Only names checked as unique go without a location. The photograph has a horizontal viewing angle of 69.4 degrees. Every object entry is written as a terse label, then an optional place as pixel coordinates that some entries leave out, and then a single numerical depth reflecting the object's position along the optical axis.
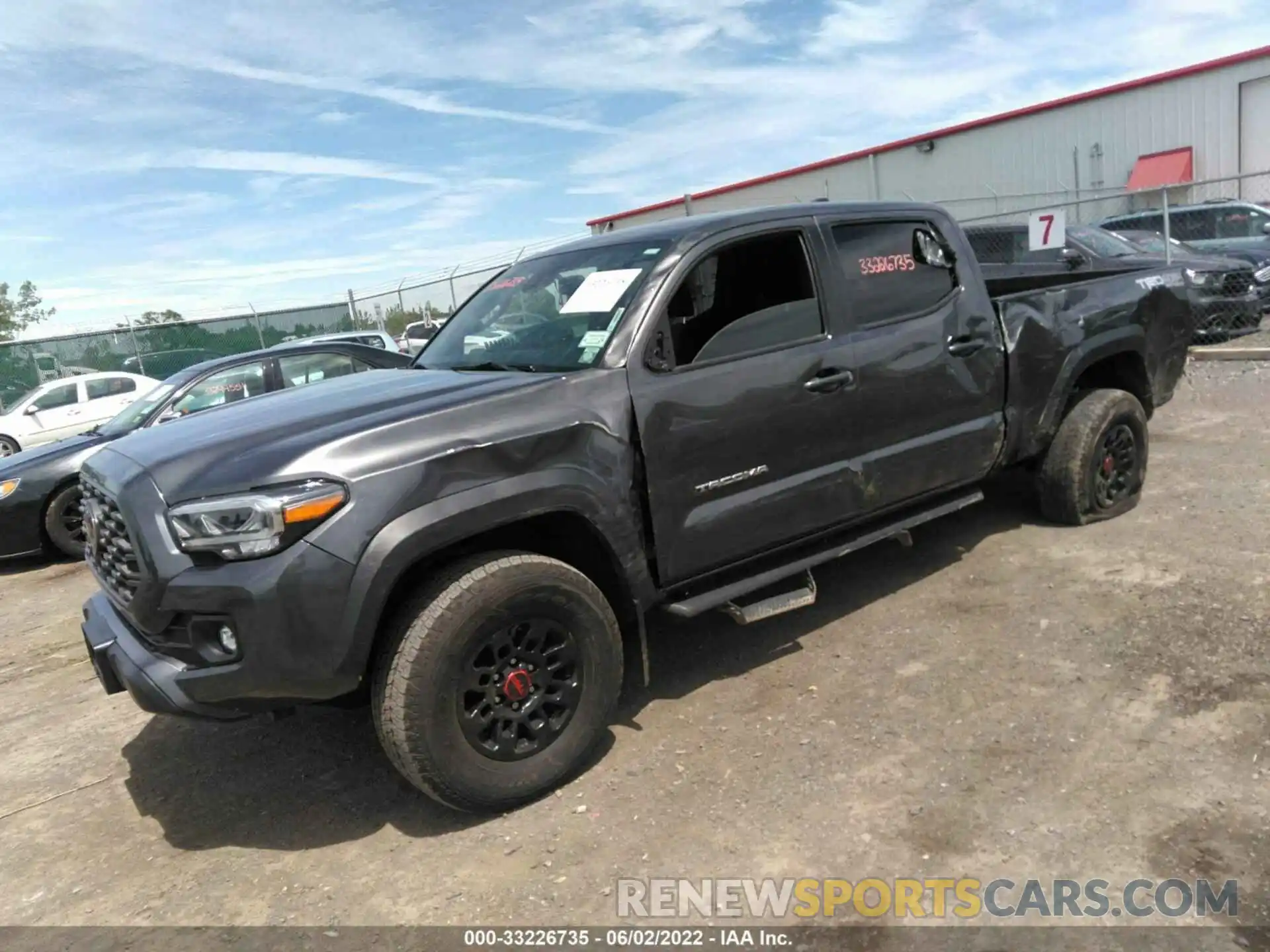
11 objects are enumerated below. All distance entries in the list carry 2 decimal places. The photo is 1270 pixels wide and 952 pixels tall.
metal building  20.78
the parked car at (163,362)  19.02
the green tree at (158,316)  25.81
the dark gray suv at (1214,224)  12.53
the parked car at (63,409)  13.22
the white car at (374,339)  10.92
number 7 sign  10.45
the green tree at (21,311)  58.00
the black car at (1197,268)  10.58
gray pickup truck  2.73
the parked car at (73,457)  6.96
